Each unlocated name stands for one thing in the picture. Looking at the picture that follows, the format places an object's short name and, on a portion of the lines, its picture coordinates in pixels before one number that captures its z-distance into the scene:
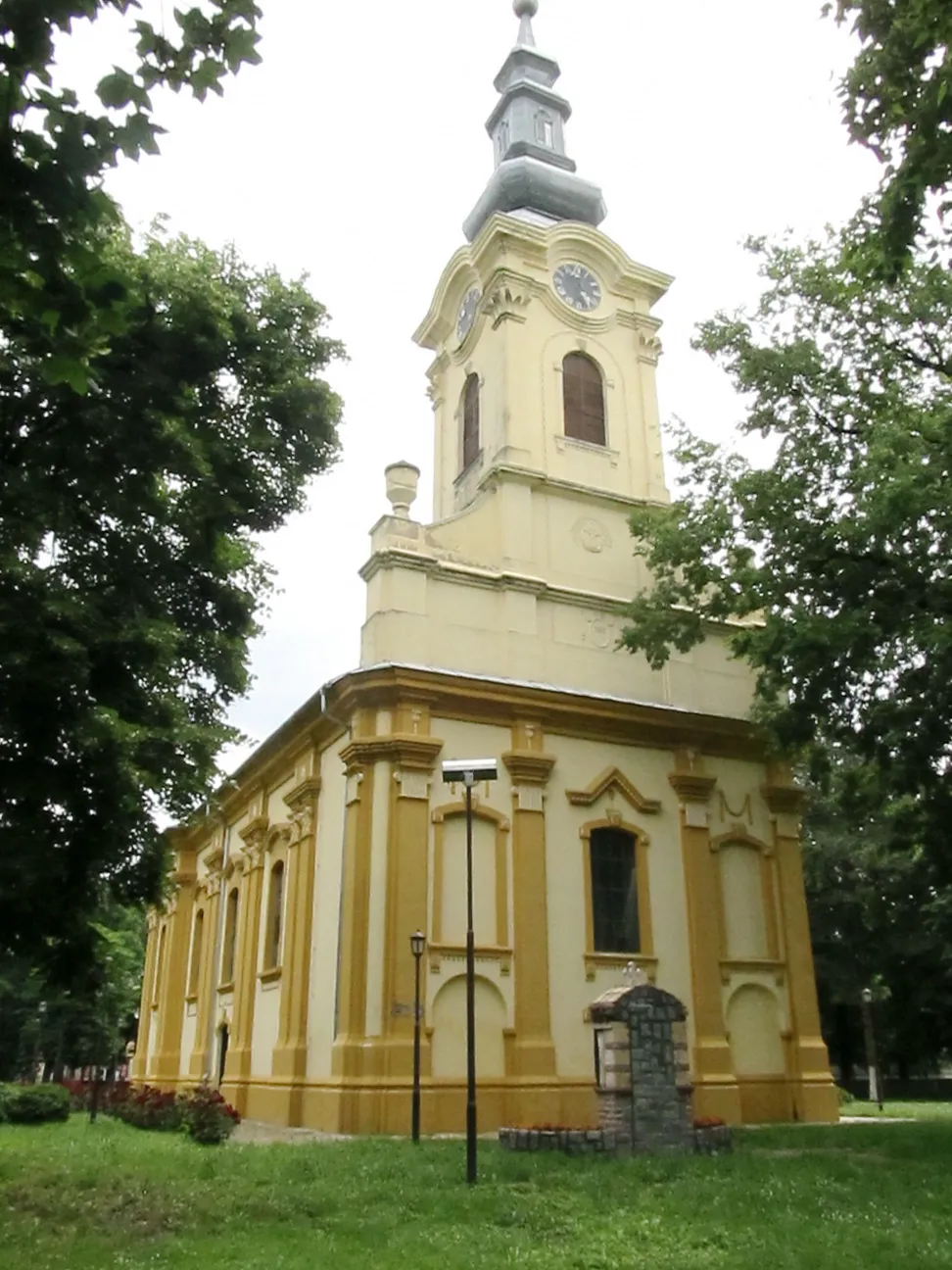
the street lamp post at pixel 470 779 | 11.92
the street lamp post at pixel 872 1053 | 30.31
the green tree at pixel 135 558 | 11.41
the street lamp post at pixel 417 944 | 16.39
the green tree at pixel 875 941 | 34.22
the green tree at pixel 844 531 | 15.27
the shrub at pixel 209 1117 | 16.27
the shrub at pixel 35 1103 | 22.89
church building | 18.03
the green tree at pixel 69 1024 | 46.12
